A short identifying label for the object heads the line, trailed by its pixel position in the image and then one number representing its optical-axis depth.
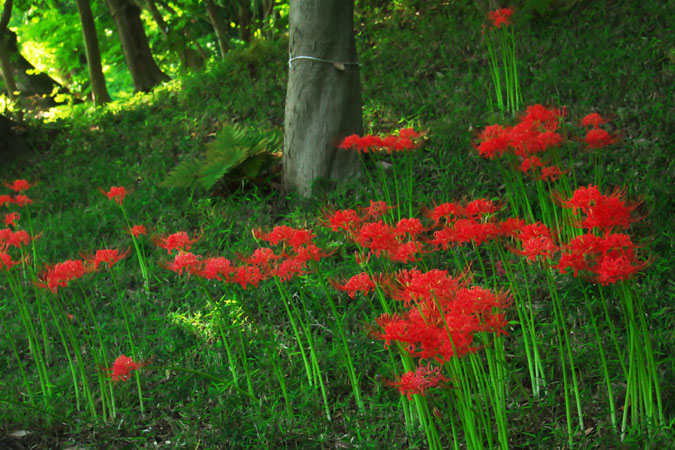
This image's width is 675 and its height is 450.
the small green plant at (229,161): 5.31
